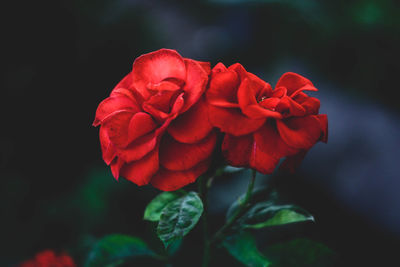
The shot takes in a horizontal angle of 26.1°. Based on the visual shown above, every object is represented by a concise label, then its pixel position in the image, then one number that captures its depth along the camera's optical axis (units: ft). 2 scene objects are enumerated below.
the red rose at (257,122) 1.58
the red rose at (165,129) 1.60
